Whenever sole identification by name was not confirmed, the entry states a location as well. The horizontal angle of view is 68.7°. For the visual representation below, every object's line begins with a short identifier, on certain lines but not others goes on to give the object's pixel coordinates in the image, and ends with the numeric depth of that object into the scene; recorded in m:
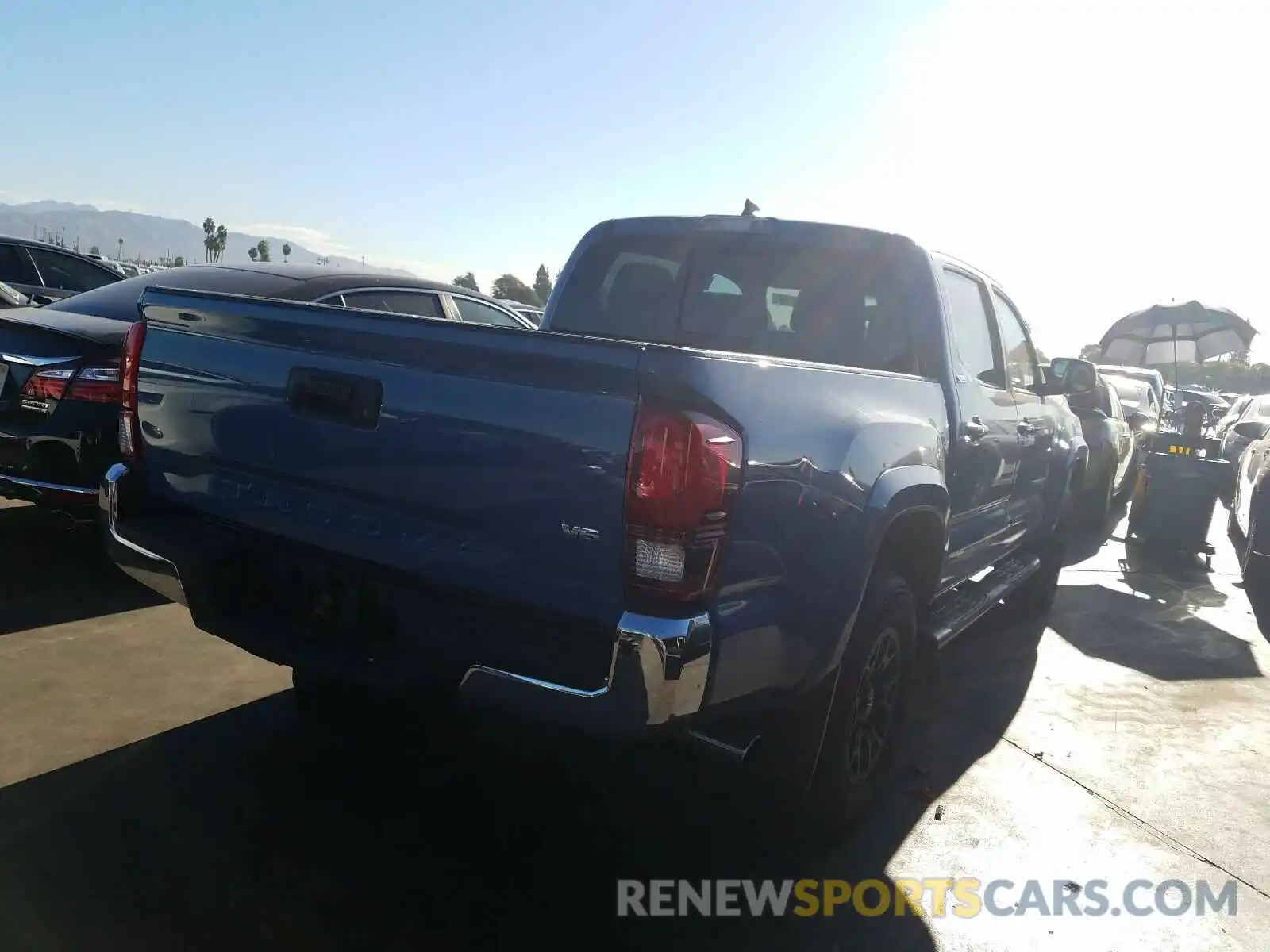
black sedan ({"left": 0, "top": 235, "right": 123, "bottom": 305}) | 9.74
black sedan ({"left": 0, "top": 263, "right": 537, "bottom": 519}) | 4.75
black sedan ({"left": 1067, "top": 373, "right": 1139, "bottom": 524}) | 9.91
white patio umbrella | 10.34
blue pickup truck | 2.07
